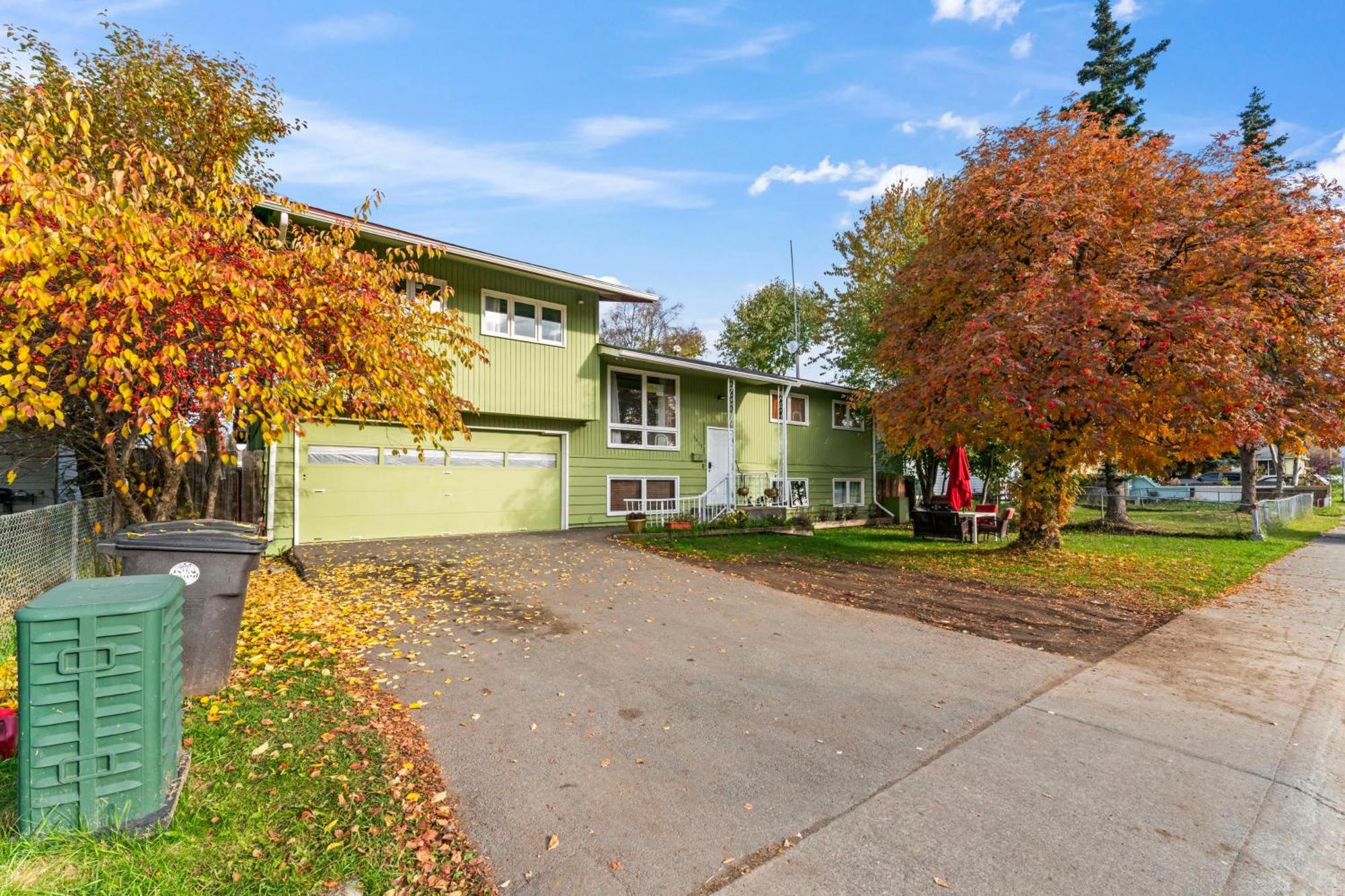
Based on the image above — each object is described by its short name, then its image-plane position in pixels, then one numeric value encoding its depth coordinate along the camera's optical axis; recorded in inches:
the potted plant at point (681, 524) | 533.6
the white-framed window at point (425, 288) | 450.6
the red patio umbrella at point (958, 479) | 534.3
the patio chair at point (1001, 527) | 536.2
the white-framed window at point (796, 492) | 705.0
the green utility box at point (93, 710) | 91.4
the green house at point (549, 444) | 441.1
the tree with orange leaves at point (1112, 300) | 333.1
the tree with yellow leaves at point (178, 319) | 161.6
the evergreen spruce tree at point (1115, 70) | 878.4
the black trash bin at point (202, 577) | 154.8
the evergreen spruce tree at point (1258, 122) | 959.0
